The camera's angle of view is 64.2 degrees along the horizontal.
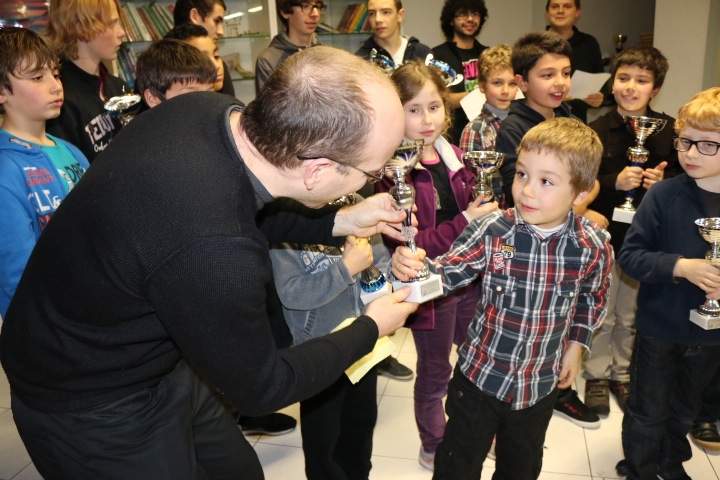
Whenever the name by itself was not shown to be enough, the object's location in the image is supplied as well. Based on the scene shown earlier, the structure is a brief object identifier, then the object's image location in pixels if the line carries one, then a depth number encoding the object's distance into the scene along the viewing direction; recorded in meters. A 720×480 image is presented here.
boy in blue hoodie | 1.76
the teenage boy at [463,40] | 3.54
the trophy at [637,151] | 2.26
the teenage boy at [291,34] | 3.27
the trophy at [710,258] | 1.71
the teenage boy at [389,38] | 3.26
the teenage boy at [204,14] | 3.24
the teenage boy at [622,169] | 2.43
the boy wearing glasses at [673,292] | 1.80
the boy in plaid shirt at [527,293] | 1.62
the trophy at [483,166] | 1.97
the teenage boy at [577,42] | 3.19
